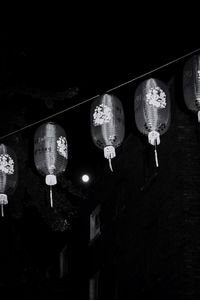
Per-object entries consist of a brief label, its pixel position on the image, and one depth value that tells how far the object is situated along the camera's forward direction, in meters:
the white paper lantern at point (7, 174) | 11.02
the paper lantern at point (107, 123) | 10.25
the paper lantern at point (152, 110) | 10.06
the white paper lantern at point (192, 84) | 9.59
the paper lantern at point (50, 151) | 10.67
